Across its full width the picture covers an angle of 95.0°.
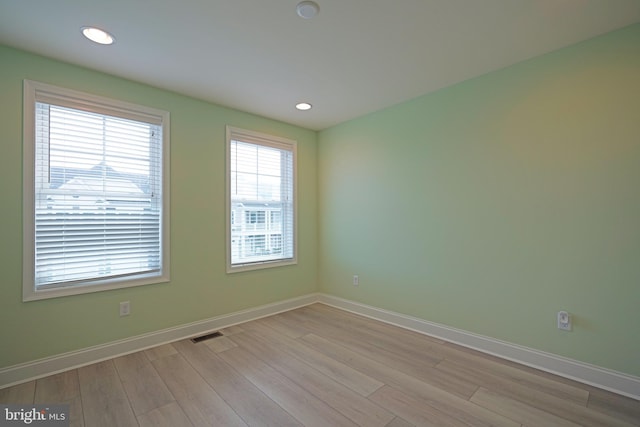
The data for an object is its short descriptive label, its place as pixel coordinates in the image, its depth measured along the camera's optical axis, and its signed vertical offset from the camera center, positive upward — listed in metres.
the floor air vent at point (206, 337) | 2.99 -1.27
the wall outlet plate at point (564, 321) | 2.26 -0.82
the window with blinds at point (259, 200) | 3.54 +0.19
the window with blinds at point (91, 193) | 2.33 +0.20
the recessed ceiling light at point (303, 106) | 3.38 +1.28
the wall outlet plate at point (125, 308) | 2.69 -0.86
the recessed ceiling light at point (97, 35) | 2.04 +1.29
